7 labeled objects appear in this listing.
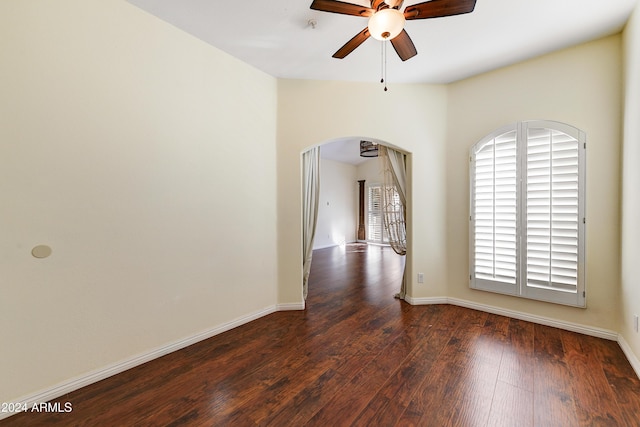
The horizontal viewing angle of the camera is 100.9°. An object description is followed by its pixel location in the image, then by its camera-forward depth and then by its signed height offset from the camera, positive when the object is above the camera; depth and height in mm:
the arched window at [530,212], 2703 -4
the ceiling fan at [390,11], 1733 +1358
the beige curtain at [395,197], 3697 +233
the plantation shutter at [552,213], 2697 -14
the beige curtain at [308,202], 3583 +125
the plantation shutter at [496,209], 3045 +30
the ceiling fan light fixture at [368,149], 7202 +1757
